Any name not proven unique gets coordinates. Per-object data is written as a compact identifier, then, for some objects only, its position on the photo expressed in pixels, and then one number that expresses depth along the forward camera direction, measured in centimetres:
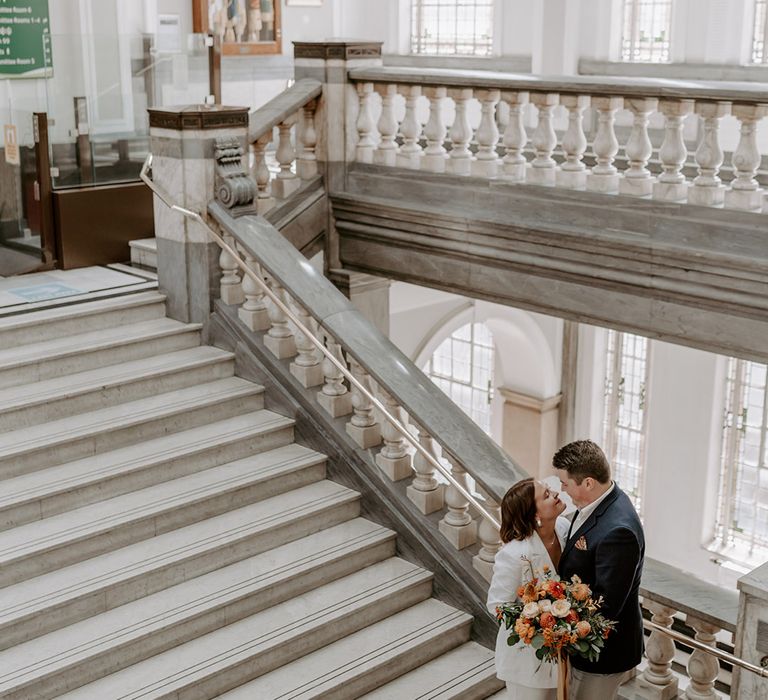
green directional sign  1008
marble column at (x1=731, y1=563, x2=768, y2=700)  487
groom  473
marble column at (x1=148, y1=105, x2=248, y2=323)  827
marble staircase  609
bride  491
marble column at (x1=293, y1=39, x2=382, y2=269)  967
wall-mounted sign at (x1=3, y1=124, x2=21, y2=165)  987
